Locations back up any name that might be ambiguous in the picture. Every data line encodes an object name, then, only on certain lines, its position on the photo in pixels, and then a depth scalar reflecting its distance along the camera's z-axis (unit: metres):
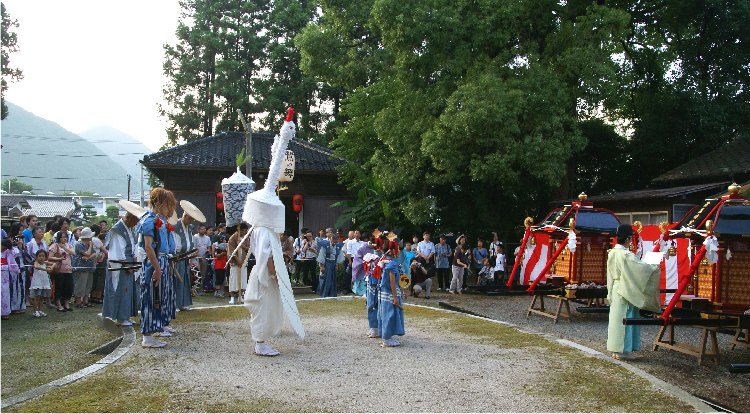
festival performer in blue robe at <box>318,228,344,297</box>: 16.84
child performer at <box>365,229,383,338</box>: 9.24
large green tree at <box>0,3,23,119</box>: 18.36
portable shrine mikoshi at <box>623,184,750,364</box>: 7.86
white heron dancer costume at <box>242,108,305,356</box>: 7.82
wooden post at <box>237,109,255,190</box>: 19.27
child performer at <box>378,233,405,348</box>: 8.83
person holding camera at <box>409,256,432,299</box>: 16.69
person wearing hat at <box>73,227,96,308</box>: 13.54
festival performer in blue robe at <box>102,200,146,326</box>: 9.83
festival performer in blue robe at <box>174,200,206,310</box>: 11.08
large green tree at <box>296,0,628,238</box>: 17.56
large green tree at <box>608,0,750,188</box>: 20.27
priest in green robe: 8.22
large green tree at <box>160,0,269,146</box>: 29.89
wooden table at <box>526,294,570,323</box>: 11.93
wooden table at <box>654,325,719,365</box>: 8.30
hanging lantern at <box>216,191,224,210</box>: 22.17
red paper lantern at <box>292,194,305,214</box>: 23.78
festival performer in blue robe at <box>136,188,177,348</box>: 8.23
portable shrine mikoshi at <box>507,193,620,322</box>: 11.66
